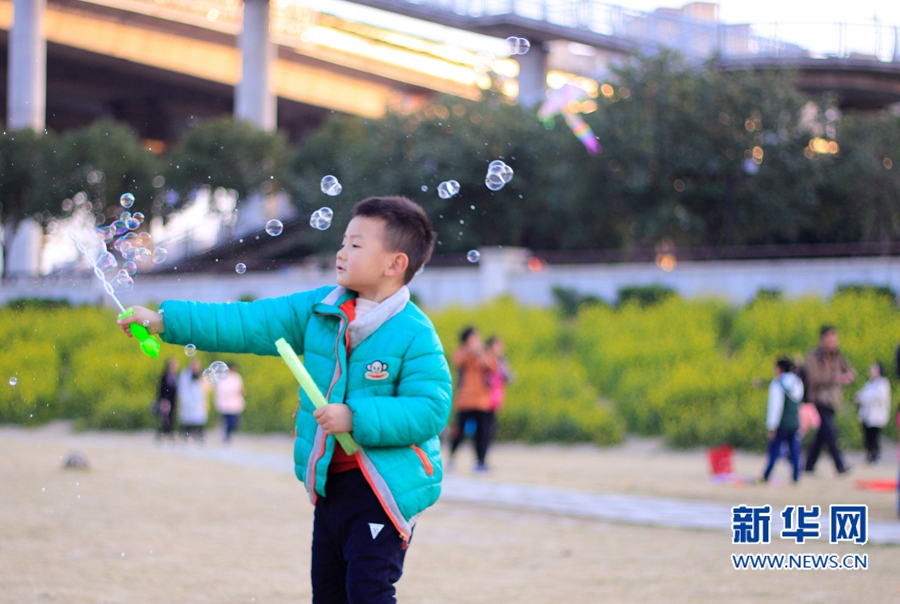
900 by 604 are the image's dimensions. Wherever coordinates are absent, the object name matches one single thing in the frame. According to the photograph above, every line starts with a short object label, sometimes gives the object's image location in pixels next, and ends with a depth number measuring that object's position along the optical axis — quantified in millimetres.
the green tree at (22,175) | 31781
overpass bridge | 38781
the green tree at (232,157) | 35938
